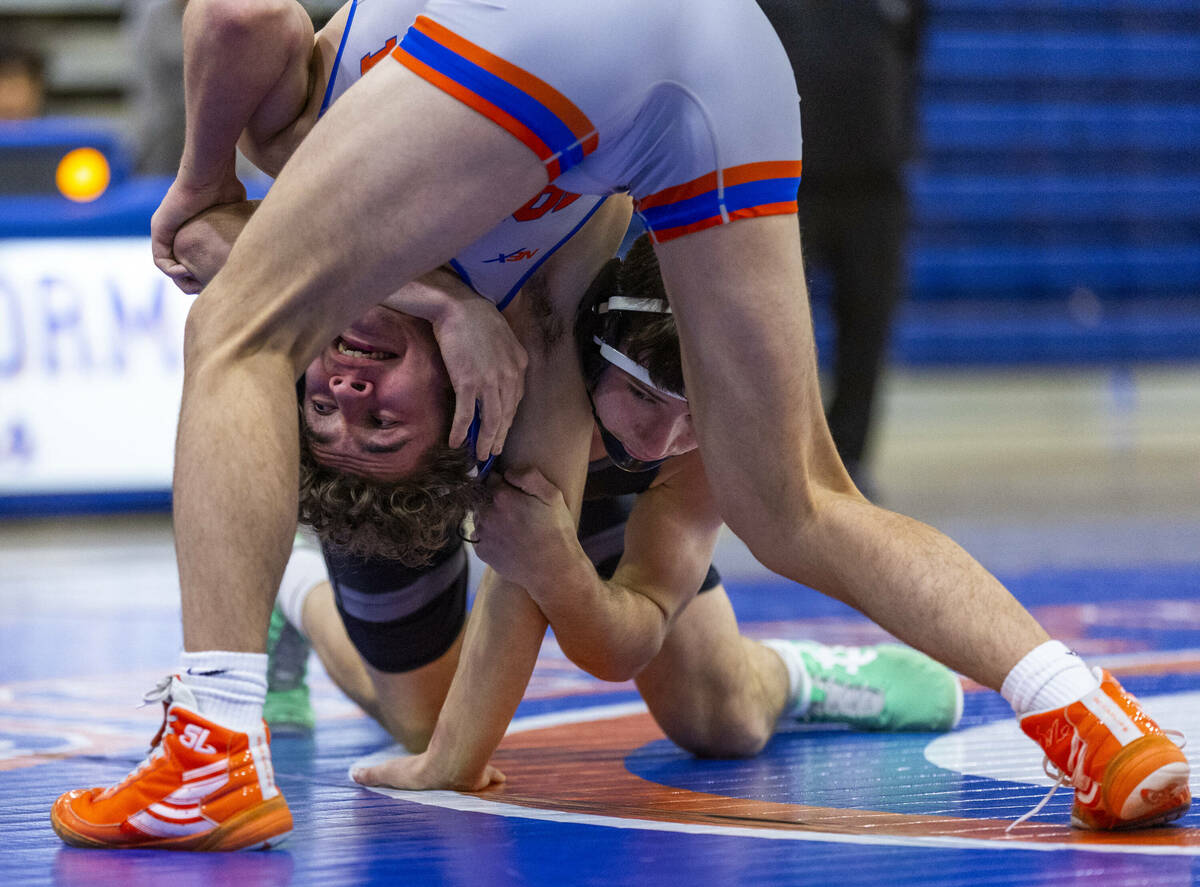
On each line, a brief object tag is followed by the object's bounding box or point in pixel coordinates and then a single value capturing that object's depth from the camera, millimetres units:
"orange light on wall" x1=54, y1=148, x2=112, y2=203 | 11062
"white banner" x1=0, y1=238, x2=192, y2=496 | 10719
